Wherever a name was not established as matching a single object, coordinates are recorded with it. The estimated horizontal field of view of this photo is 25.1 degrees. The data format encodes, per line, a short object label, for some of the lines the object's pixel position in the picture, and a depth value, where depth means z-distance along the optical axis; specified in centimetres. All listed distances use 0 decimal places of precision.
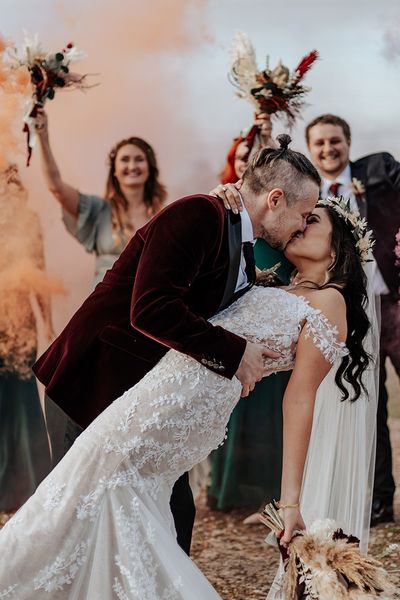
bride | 238
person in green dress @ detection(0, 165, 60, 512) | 540
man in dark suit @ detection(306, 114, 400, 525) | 518
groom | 243
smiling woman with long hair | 540
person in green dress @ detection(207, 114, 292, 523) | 545
